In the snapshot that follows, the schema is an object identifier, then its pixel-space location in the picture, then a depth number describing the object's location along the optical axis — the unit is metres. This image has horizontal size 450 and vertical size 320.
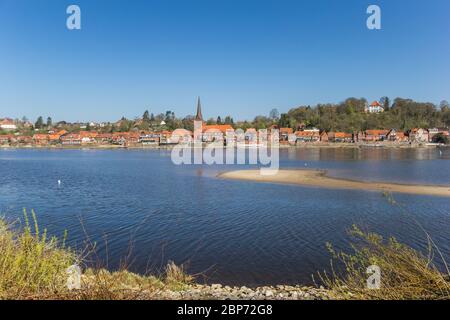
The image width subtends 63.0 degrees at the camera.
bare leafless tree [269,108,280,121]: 195.62
